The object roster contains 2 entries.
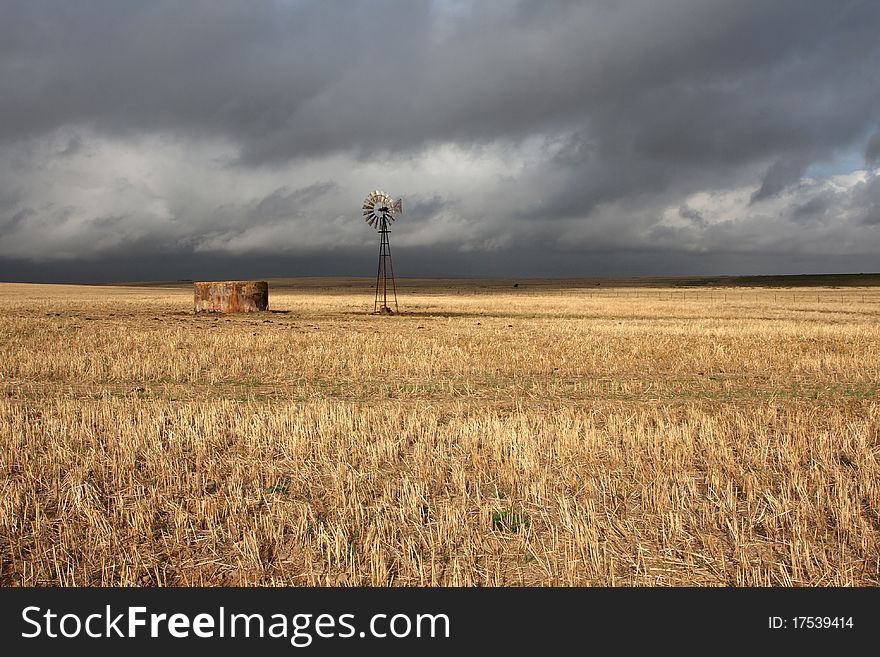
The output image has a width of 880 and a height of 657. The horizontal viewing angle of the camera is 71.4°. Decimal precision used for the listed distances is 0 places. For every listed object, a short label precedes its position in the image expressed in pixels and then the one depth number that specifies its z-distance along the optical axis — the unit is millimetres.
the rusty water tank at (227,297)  38594
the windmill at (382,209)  41875
